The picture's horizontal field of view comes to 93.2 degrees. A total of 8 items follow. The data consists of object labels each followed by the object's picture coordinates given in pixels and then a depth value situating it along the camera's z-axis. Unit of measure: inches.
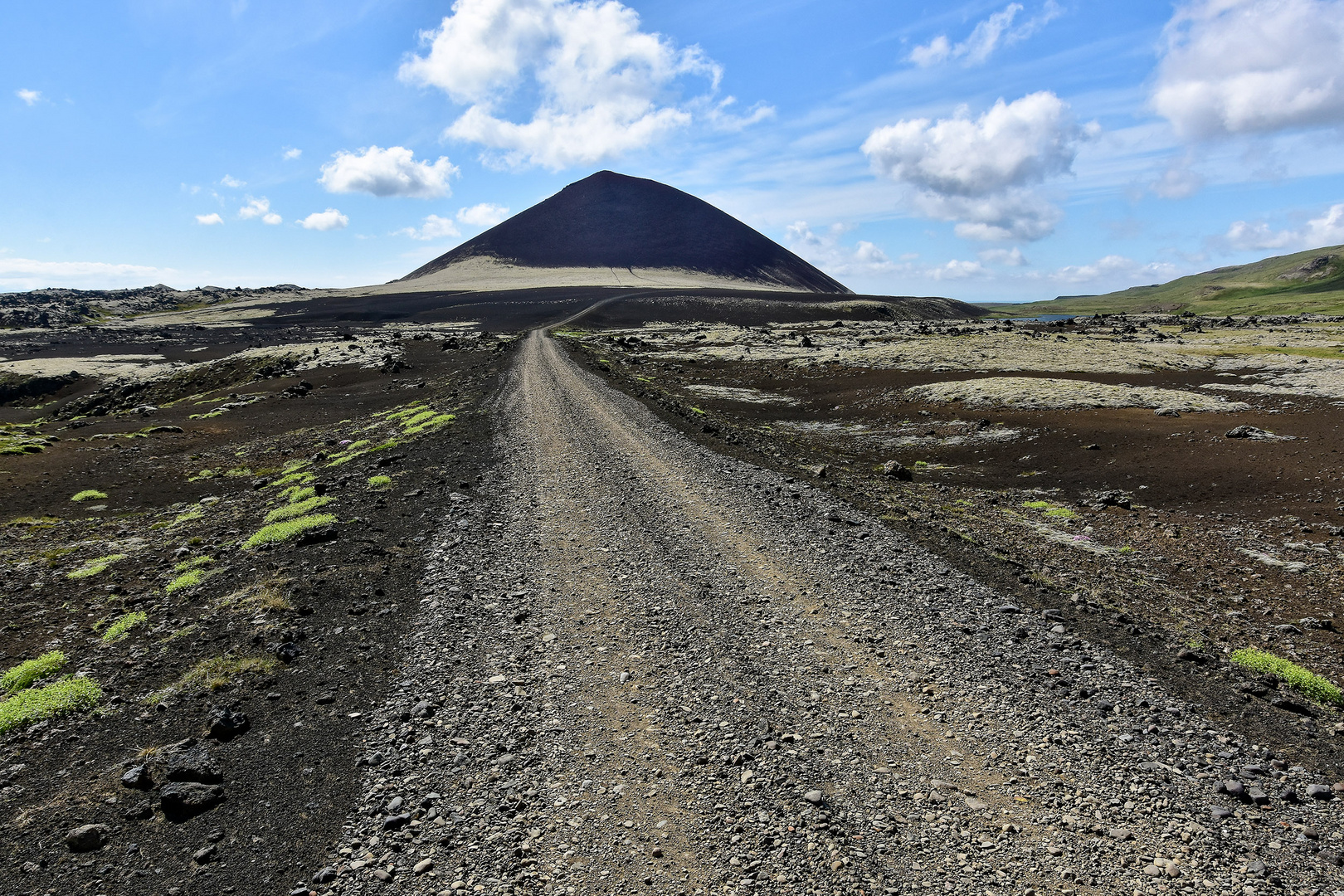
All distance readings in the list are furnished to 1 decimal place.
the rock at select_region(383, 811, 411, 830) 322.0
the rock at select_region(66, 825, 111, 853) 318.7
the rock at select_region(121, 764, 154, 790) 360.2
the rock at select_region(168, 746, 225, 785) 360.5
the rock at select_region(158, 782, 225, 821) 337.8
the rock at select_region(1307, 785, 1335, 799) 328.2
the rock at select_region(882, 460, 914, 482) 1076.6
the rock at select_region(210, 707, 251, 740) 397.4
